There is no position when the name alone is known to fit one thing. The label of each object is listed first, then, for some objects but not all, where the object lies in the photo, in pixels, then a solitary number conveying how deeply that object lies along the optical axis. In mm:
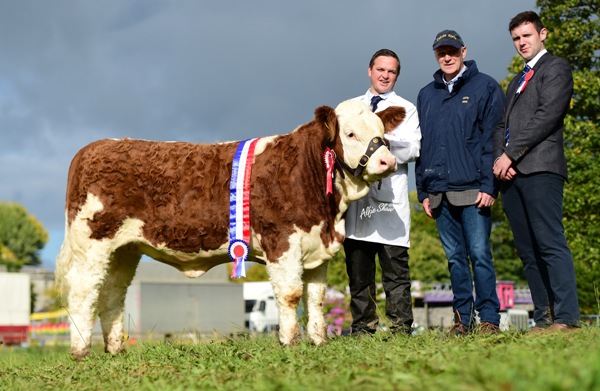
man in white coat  7152
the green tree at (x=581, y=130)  21984
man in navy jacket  6805
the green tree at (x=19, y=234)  92500
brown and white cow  6367
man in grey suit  6352
